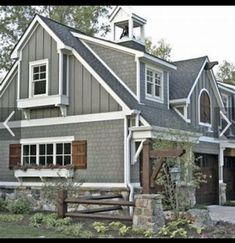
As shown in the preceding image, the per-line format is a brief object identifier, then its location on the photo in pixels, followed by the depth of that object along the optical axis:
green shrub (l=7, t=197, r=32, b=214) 14.35
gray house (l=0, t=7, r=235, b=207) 15.03
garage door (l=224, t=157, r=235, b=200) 21.08
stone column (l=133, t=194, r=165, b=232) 10.47
